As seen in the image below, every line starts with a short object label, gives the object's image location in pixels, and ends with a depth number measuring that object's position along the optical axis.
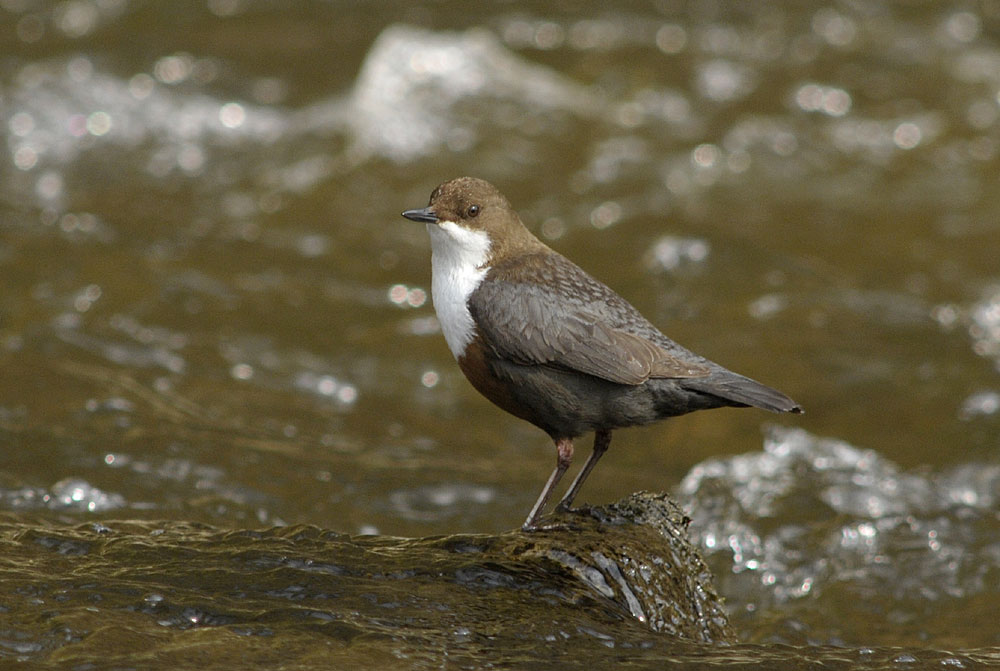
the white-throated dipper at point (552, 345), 7.40
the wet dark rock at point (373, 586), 6.17
